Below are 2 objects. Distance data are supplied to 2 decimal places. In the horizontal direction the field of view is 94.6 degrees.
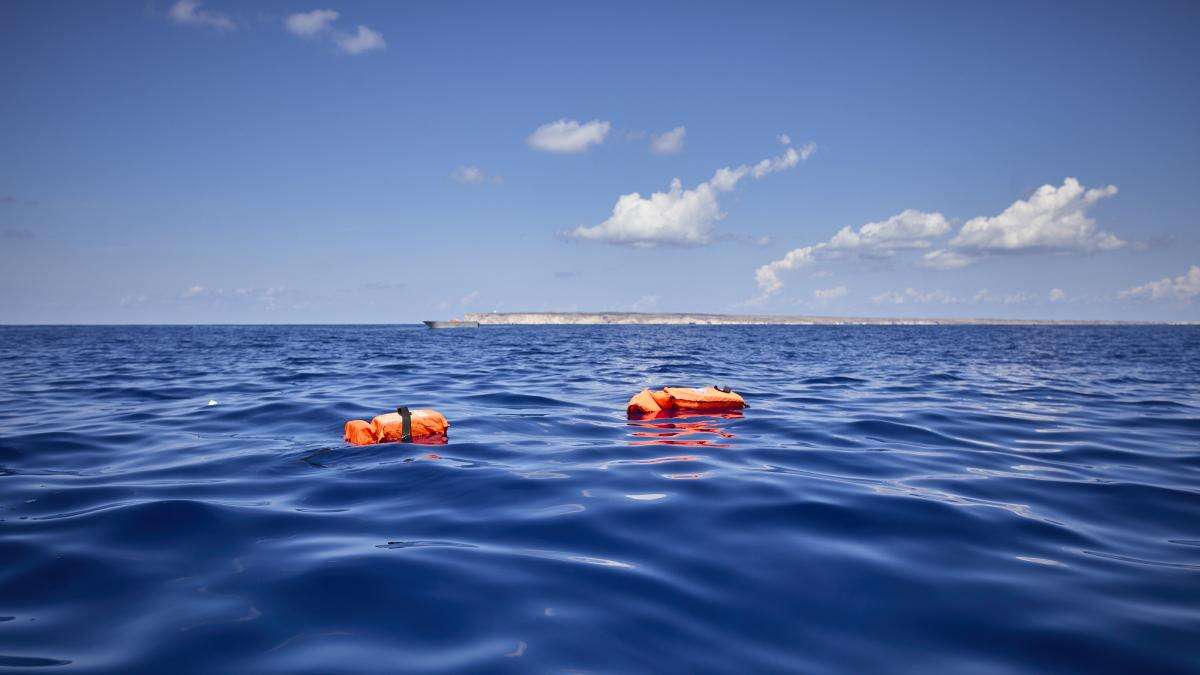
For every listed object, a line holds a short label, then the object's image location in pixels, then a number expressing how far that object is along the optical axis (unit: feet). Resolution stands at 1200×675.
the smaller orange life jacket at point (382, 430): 26.08
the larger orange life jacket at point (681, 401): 33.71
